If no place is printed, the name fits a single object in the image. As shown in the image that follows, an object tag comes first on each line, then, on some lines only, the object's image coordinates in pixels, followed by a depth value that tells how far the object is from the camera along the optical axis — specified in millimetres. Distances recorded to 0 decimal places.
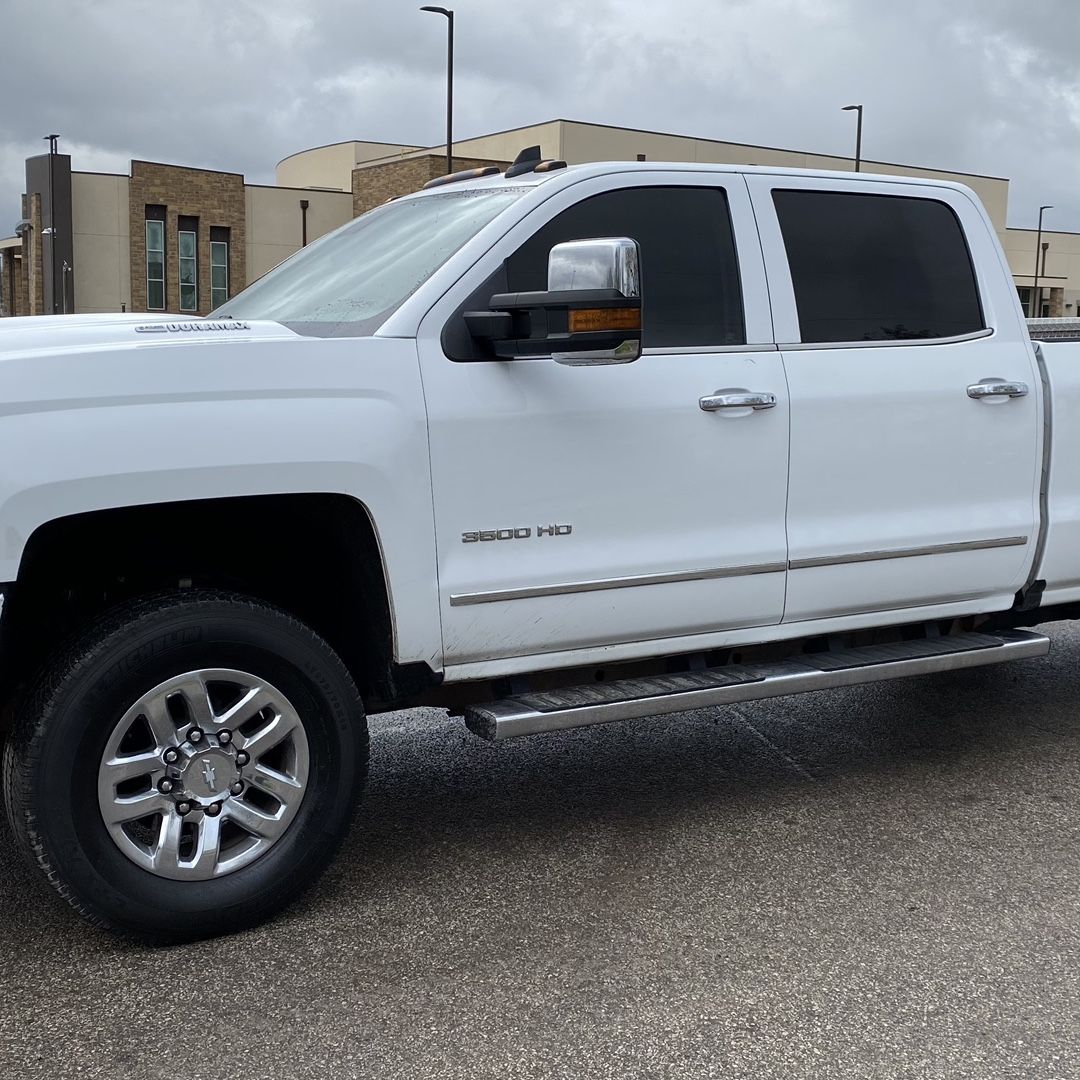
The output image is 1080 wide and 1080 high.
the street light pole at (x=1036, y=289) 73125
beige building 47062
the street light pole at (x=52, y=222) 46375
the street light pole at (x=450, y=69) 31219
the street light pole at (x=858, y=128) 50094
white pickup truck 3504
